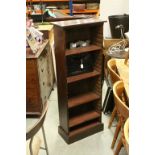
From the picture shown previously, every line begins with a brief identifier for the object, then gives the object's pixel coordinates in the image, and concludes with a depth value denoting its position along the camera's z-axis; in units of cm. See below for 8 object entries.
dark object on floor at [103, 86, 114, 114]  223
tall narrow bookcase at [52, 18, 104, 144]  179
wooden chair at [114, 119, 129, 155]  98
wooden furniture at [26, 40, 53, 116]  215
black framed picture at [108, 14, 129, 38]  288
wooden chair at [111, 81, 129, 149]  129
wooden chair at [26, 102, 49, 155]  118
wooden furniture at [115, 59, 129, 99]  165
